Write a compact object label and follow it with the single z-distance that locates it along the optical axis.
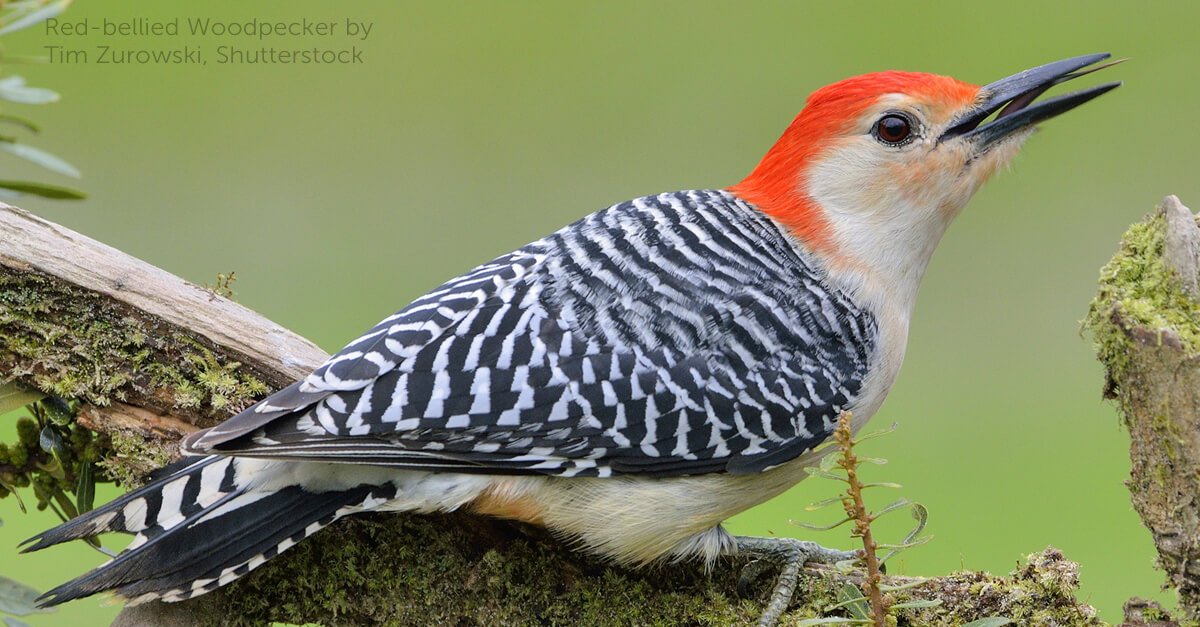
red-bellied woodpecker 6.39
